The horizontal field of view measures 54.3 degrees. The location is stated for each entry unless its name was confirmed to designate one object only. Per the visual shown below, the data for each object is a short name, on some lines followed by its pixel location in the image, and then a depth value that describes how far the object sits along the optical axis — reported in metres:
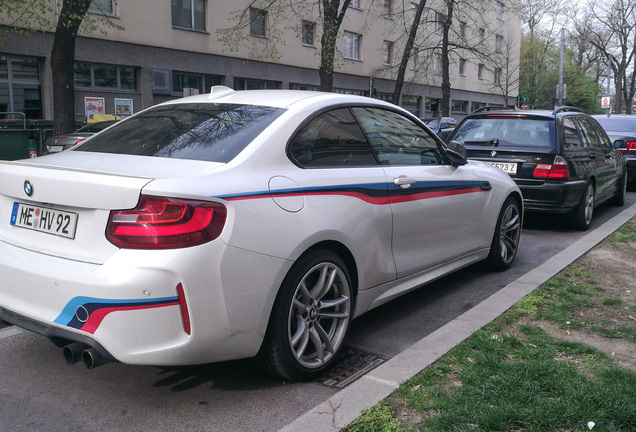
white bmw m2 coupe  2.76
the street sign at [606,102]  39.94
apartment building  20.45
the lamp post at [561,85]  36.06
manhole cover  3.44
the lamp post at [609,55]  45.22
